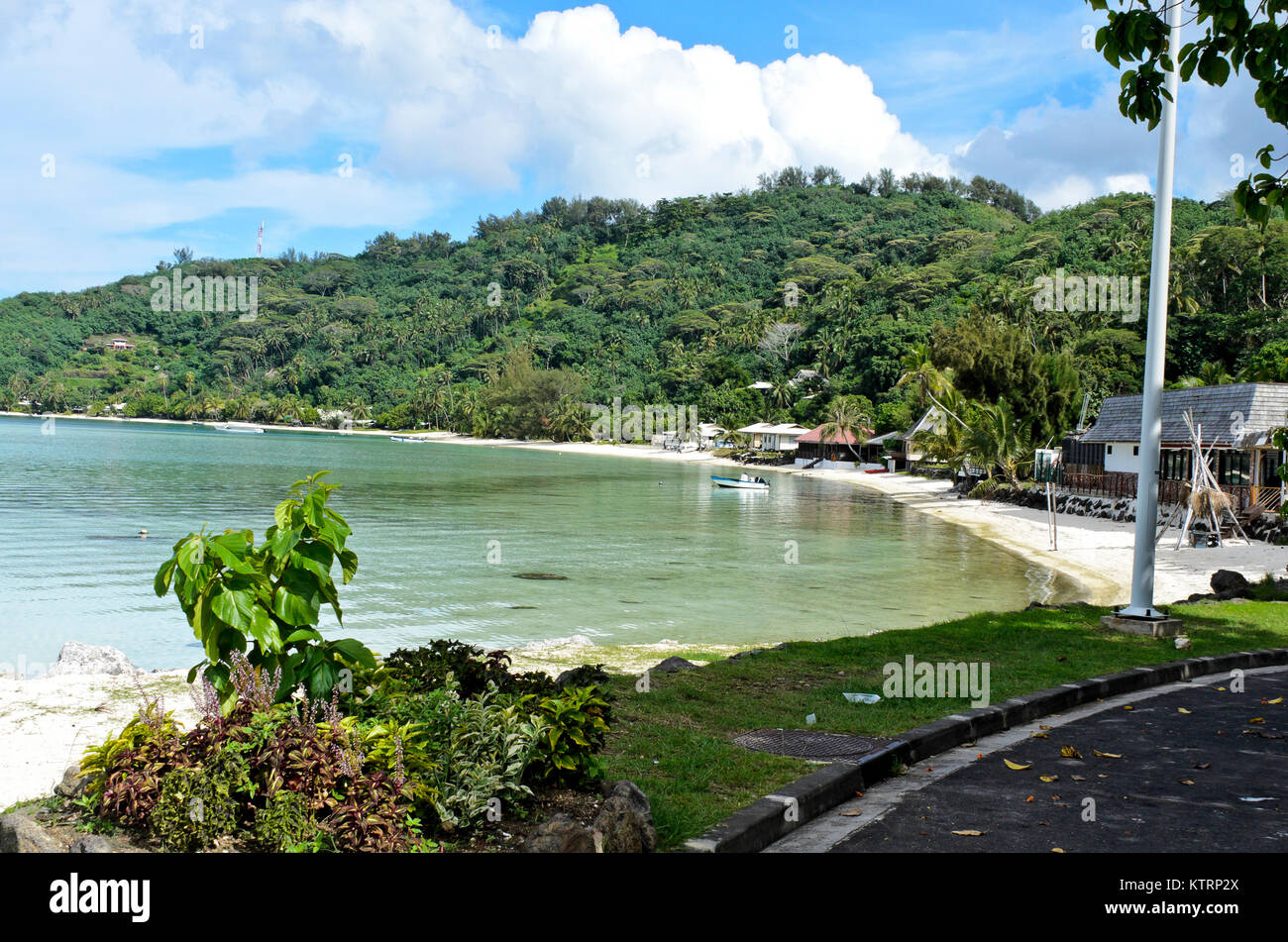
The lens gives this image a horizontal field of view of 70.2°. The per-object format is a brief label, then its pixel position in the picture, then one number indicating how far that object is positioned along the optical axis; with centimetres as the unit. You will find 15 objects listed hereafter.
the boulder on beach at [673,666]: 1037
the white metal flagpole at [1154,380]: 1123
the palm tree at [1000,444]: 5116
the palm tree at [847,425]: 8794
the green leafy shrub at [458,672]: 591
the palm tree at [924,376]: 6269
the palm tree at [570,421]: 13200
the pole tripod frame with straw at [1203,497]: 2642
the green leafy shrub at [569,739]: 505
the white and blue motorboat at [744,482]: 5897
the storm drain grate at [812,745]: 655
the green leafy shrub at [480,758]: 452
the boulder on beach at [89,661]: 1264
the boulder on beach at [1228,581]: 1600
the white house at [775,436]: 9700
